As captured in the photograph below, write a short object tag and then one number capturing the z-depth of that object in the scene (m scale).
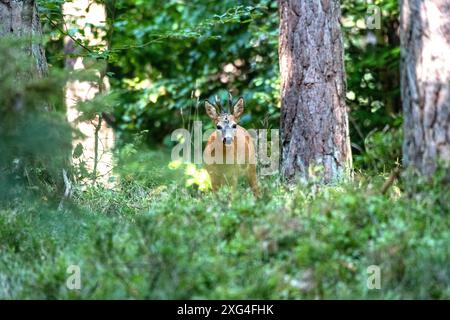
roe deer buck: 21.36
